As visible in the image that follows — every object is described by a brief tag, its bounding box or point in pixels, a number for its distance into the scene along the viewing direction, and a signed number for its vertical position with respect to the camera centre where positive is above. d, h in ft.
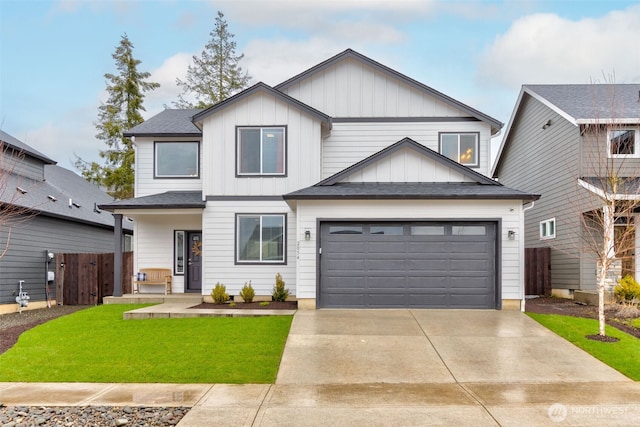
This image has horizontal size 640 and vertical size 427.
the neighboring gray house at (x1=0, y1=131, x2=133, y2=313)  47.55 +1.20
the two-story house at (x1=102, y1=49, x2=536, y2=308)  38.86 +3.09
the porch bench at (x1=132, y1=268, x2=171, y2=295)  48.88 -4.45
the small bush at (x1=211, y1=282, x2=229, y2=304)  43.04 -5.51
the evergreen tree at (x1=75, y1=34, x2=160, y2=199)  96.84 +24.29
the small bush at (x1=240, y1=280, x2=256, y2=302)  43.54 -5.49
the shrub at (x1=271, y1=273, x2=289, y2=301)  43.39 -5.29
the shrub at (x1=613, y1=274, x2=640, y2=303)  40.86 -4.90
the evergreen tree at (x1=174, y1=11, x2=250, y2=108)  108.06 +36.45
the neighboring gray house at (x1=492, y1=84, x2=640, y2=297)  45.93 +8.07
